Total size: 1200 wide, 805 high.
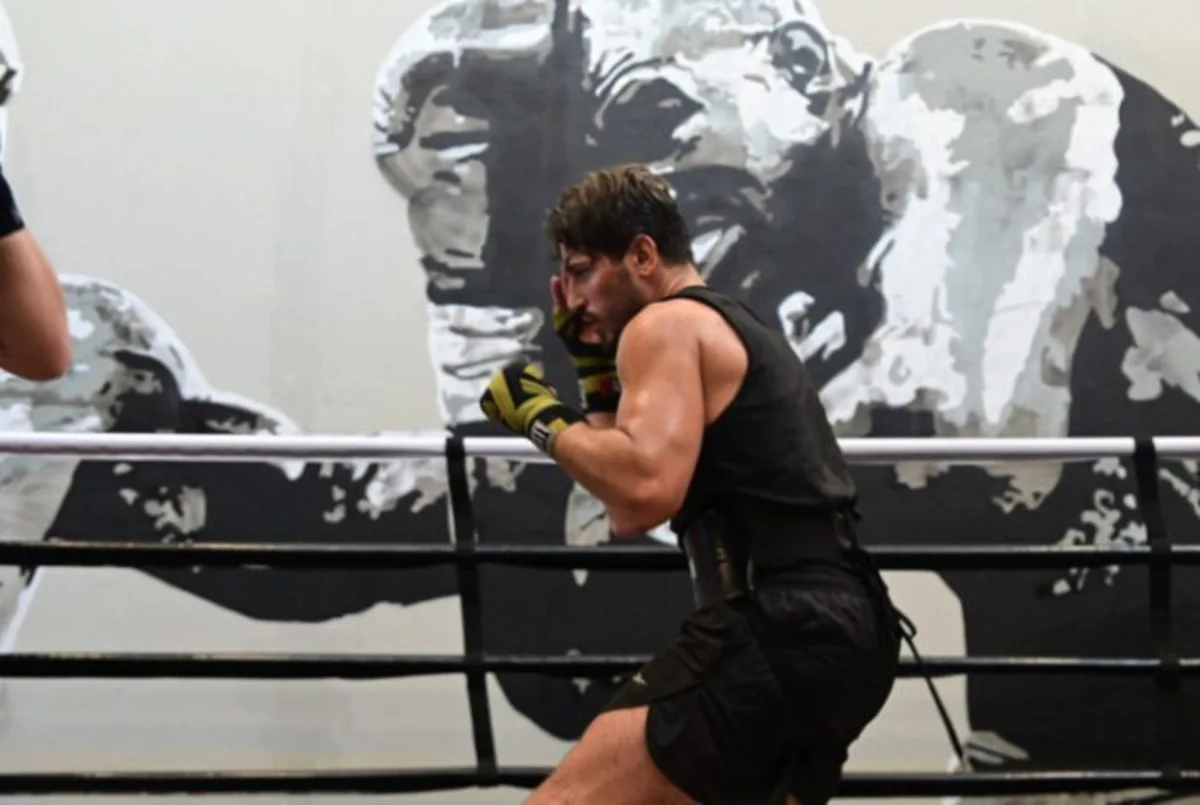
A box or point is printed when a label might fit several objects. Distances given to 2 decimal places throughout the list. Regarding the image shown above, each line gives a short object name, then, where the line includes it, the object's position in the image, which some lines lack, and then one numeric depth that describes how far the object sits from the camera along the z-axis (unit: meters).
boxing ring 8.93
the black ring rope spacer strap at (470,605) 9.00
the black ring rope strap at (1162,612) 9.04
